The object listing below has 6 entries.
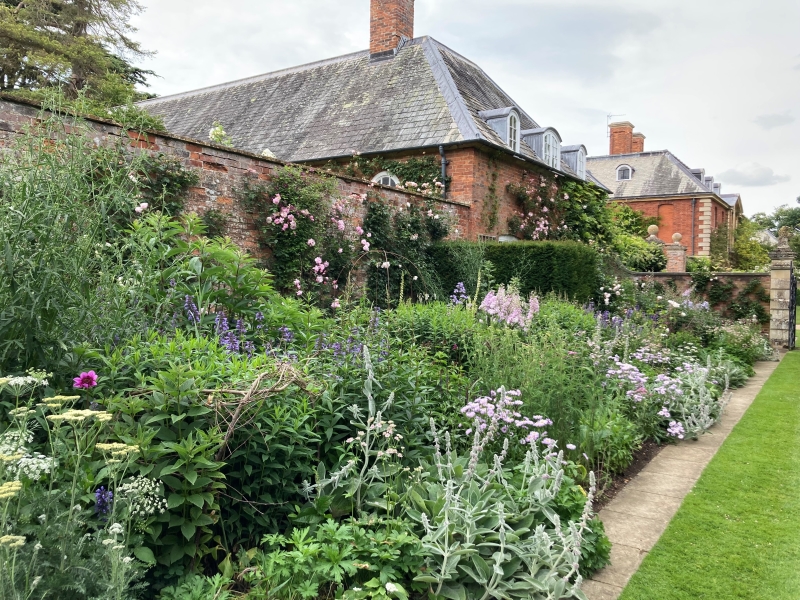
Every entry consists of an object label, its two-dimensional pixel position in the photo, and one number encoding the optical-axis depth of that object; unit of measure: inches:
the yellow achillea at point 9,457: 65.5
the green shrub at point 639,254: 678.6
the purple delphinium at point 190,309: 144.0
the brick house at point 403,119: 488.7
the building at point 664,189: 1194.0
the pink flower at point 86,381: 92.7
